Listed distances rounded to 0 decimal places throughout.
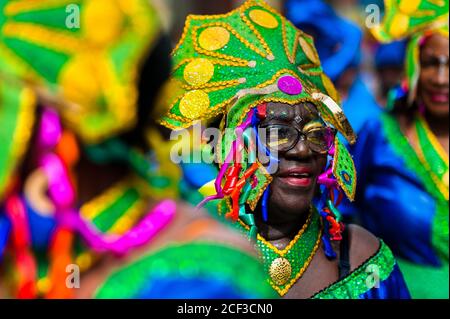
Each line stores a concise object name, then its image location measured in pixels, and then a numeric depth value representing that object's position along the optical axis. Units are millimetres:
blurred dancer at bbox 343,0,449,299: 3412
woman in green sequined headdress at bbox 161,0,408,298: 2189
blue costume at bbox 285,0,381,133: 3625
